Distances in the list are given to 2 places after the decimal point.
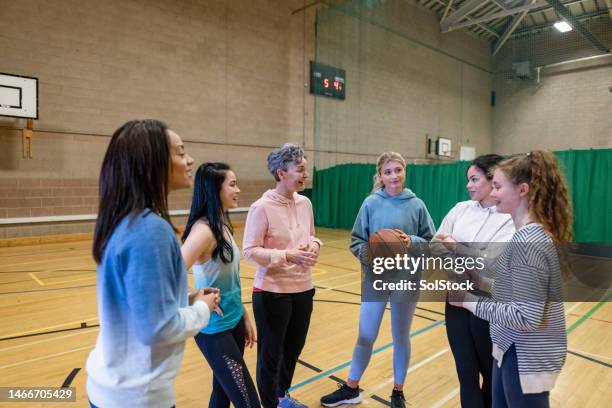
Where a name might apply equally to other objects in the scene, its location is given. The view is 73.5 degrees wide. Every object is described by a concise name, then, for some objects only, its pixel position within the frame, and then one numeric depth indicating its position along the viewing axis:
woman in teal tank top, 1.64
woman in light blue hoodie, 2.37
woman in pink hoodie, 2.07
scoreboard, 11.78
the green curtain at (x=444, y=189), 7.20
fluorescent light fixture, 12.84
